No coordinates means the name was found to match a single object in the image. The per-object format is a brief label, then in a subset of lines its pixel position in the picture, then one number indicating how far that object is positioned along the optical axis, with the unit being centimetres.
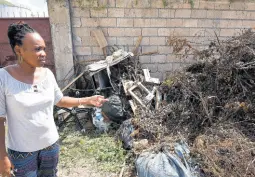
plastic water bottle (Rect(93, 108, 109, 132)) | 404
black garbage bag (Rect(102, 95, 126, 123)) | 400
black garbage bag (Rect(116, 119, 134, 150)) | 341
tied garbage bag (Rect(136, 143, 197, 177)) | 249
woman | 158
